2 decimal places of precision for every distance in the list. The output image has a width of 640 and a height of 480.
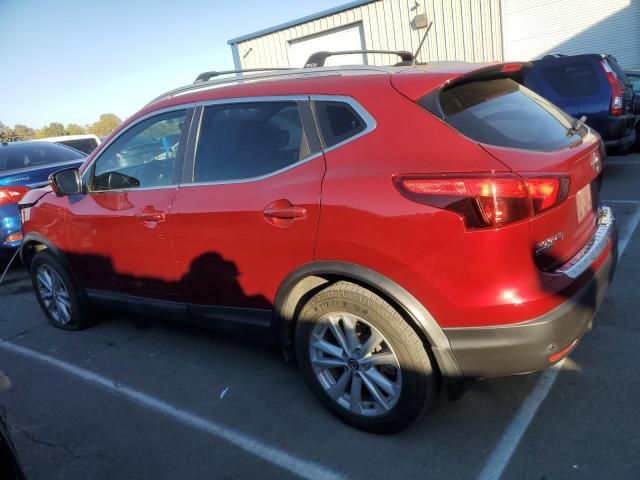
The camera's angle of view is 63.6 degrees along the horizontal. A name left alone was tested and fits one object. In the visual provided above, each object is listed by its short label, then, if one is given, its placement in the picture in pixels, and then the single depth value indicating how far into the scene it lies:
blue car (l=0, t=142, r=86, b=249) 6.03
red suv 2.14
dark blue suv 7.53
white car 11.23
